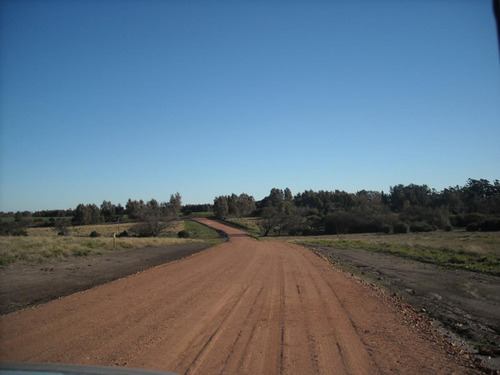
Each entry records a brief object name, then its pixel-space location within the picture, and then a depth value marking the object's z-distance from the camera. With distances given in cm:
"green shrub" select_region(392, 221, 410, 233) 6075
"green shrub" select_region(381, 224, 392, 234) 6278
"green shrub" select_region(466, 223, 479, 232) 5566
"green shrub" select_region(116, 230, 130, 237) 5784
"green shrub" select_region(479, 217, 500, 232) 5272
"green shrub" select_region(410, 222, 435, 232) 6090
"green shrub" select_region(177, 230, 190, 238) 5616
